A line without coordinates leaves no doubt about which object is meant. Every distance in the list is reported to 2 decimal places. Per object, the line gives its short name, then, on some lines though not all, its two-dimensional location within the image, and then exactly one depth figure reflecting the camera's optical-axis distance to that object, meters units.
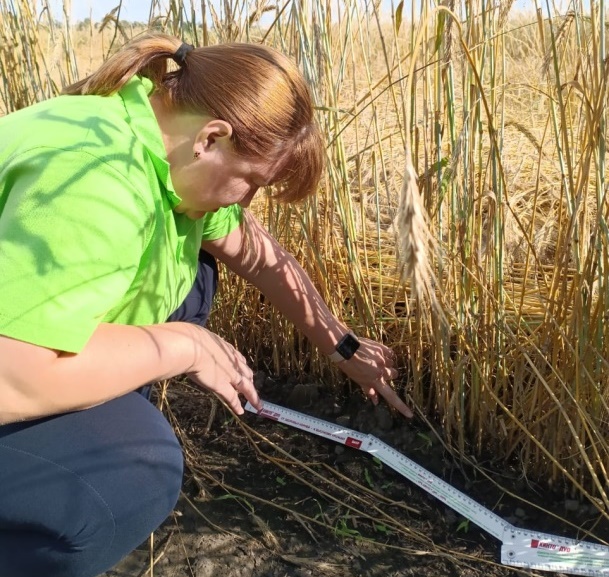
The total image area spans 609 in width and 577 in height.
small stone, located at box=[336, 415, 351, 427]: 1.60
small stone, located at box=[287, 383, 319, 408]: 1.69
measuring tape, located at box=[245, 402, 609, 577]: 1.24
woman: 0.85
